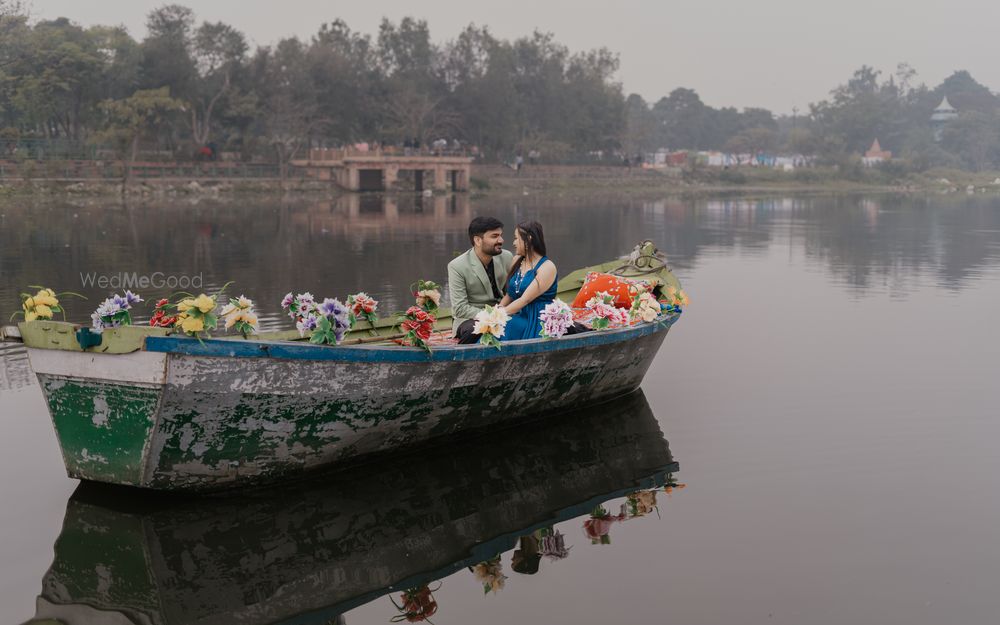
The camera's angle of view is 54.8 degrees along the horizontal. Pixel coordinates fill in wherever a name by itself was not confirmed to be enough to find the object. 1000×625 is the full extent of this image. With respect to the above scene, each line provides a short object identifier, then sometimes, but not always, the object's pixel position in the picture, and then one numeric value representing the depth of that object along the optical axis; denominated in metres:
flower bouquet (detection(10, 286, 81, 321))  6.40
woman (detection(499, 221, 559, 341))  8.06
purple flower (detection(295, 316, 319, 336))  6.77
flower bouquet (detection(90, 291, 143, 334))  6.34
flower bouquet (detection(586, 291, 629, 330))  8.77
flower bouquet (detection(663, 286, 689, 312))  9.92
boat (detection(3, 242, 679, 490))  6.05
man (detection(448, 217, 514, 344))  7.96
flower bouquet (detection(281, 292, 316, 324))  7.01
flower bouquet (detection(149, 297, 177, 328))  7.08
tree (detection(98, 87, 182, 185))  48.38
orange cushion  9.96
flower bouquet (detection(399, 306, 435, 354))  6.84
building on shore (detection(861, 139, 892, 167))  102.75
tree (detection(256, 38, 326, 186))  55.22
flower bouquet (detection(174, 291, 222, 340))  5.92
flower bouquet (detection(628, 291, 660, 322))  9.19
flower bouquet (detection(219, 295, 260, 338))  6.65
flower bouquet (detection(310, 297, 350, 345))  6.59
